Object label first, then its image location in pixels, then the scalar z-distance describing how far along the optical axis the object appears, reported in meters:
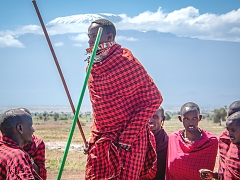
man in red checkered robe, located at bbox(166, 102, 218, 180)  5.82
